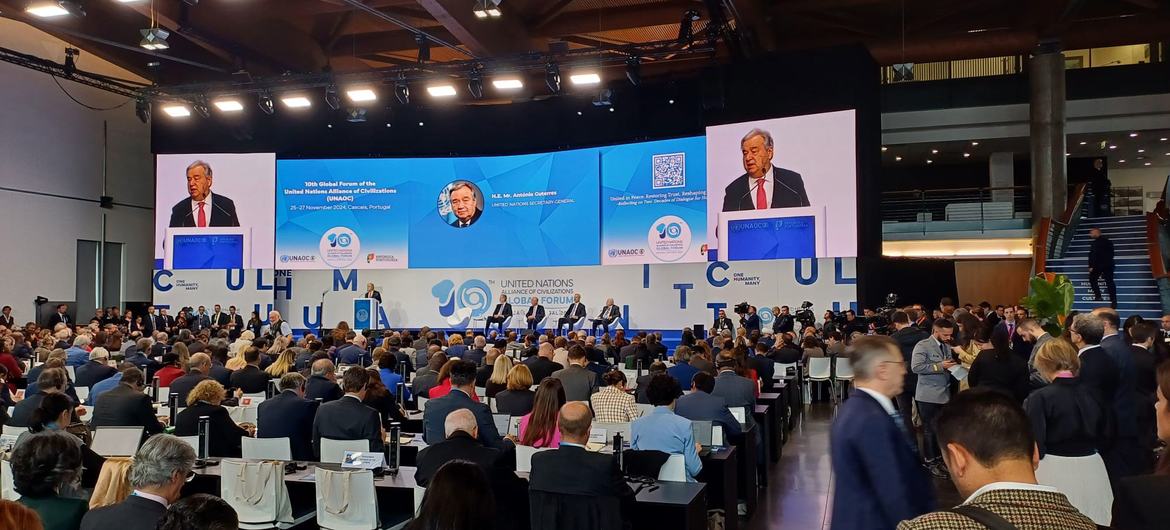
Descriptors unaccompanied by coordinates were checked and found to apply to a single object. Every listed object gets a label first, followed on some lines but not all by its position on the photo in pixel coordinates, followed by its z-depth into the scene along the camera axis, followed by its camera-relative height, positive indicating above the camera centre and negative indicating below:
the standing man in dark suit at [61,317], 18.48 -0.68
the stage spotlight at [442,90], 15.44 +3.58
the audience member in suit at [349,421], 5.74 -0.92
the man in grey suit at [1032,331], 7.71 -0.42
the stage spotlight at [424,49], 15.77 +4.43
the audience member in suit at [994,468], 1.69 -0.41
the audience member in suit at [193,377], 7.55 -0.82
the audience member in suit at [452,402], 5.72 -0.79
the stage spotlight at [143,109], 17.05 +3.58
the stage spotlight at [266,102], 16.94 +3.69
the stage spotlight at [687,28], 14.27 +4.41
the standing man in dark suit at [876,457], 2.74 -0.57
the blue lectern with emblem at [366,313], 19.69 -0.63
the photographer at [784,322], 14.77 -0.65
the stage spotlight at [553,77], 14.78 +3.70
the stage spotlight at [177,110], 16.61 +3.47
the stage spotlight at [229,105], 16.41 +3.52
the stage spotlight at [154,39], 12.49 +3.68
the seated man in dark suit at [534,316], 18.92 -0.68
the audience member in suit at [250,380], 8.35 -0.93
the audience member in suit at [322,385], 7.38 -0.87
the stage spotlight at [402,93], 15.81 +3.65
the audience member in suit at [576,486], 4.00 -0.95
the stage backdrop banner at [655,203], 17.31 +1.76
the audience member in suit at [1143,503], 2.30 -0.60
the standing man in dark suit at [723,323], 16.09 -0.73
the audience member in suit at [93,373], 8.71 -0.89
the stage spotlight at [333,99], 16.48 +3.67
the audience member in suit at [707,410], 6.17 -0.92
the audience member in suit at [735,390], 7.33 -0.91
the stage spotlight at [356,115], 18.53 +3.75
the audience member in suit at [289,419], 6.14 -0.97
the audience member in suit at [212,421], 5.86 -0.94
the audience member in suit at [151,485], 2.90 -0.71
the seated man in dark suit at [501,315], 18.92 -0.65
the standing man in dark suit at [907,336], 7.48 -0.46
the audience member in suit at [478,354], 10.56 -0.86
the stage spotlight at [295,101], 16.59 +3.64
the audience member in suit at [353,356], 10.78 -0.90
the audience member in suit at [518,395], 6.98 -0.91
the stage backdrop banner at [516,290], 17.48 -0.10
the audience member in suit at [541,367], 9.02 -0.87
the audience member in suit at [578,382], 7.91 -0.90
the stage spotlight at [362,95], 15.95 +3.62
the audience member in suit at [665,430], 5.12 -0.89
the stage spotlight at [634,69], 14.70 +3.91
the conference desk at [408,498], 4.47 -1.25
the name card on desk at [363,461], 5.09 -1.06
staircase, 14.52 +0.35
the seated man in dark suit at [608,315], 18.17 -0.64
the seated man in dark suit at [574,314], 18.42 -0.62
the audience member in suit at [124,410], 6.16 -0.91
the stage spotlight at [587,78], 14.58 +3.59
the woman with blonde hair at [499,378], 7.86 -0.86
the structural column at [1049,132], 18.30 +3.35
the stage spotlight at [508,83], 15.06 +3.62
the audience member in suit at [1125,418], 4.72 -0.77
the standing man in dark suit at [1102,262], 14.33 +0.40
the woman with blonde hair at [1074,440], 4.57 -0.84
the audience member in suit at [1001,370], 6.21 -0.62
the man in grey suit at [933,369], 7.07 -0.70
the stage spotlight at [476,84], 15.34 +3.70
